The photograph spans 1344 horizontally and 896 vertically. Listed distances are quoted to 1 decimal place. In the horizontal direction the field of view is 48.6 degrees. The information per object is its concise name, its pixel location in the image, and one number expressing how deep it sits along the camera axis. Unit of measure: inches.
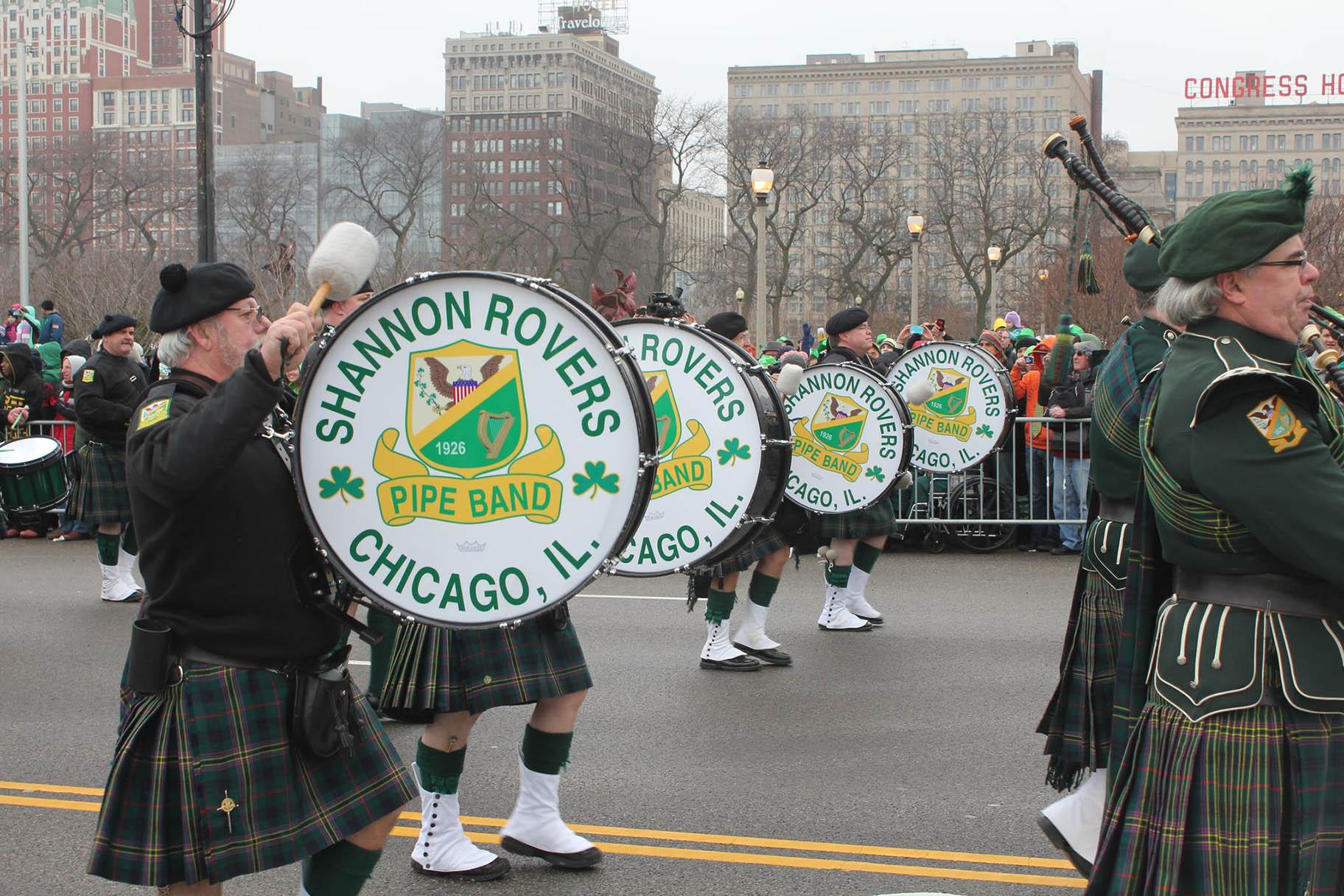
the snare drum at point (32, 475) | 468.4
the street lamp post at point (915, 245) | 1116.5
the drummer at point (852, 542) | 327.0
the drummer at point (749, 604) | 285.1
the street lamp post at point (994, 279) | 1267.2
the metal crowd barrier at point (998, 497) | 473.1
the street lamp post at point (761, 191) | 725.6
